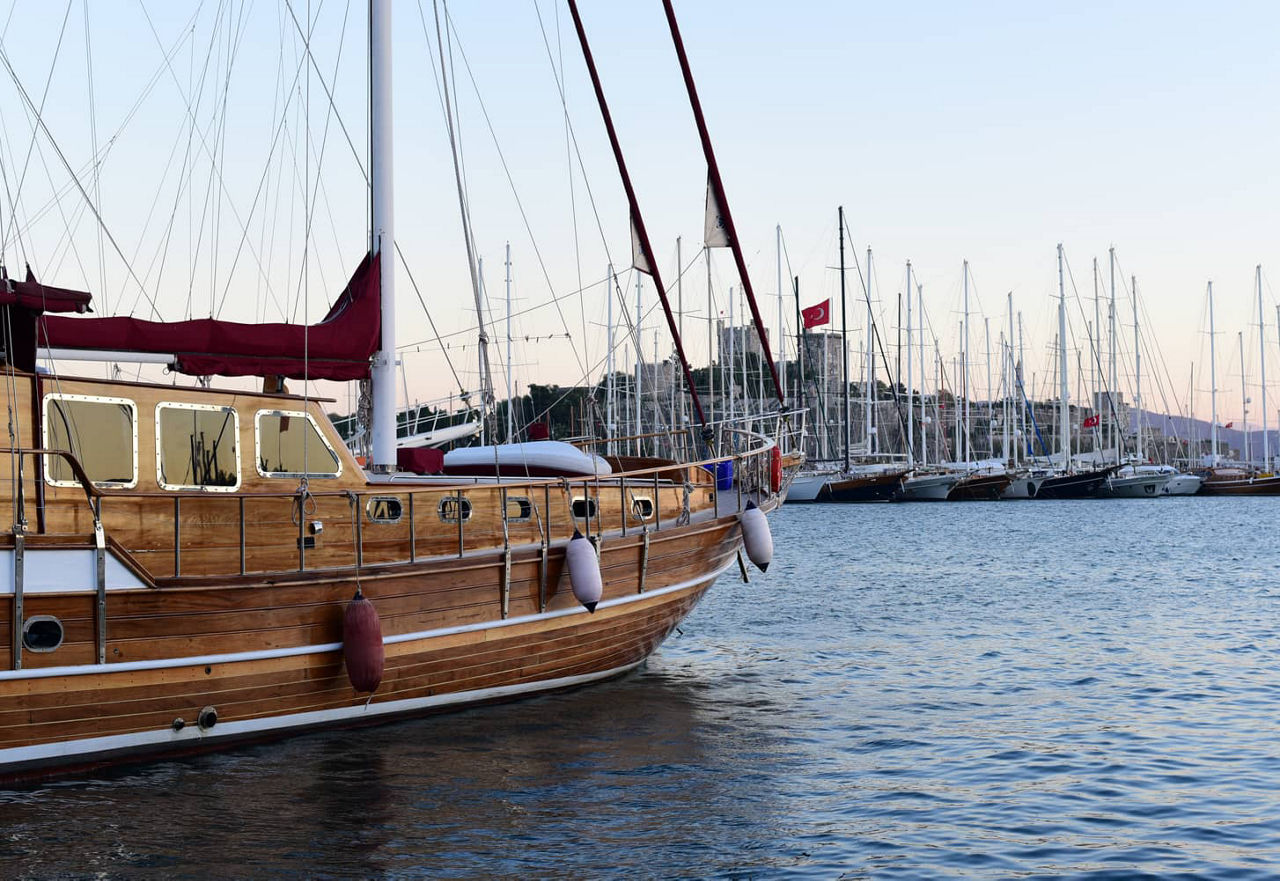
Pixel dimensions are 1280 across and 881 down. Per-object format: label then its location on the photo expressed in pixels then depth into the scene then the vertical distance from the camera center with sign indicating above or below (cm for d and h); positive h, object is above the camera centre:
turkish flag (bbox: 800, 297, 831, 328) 5831 +662
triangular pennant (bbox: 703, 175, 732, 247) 1520 +286
